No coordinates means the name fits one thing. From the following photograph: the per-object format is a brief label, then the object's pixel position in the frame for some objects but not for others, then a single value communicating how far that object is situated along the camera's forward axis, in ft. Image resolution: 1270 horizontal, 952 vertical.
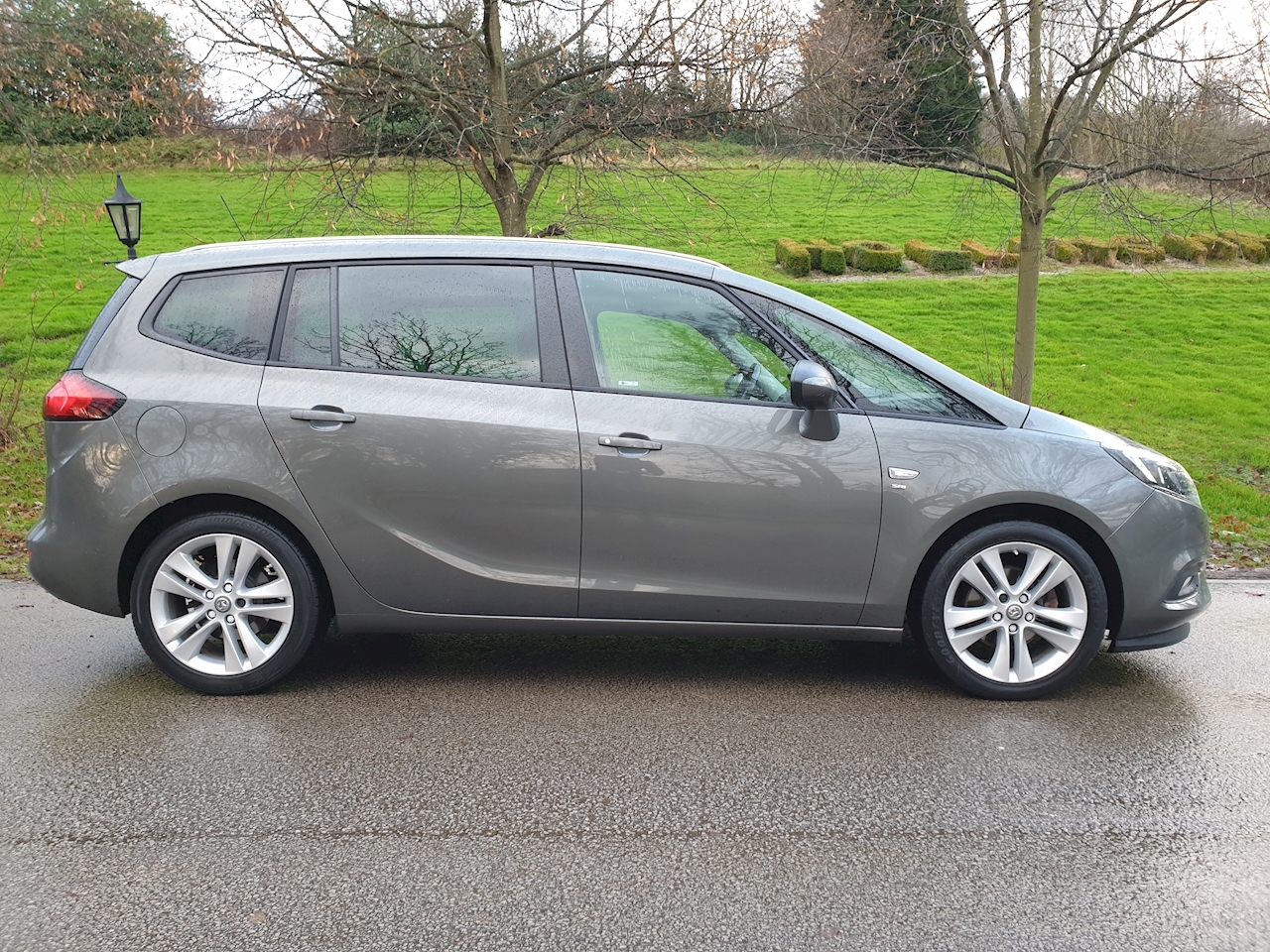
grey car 14.74
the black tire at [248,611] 14.87
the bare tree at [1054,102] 27.27
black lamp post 39.63
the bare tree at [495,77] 27.84
